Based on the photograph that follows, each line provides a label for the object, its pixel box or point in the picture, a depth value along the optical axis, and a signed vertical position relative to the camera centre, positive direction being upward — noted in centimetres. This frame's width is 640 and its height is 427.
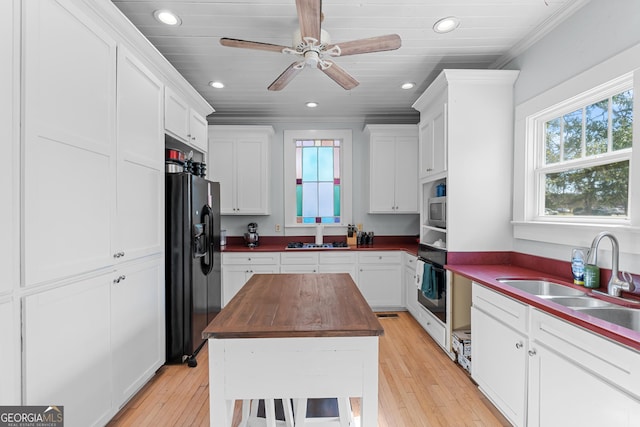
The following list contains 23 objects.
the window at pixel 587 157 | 179 +38
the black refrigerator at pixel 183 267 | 251 -48
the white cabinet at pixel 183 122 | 258 +87
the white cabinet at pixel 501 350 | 169 -88
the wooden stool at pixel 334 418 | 137 -98
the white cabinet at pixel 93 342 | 134 -73
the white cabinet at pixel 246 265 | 382 -70
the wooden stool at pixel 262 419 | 143 -114
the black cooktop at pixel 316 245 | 398 -48
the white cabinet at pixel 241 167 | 411 +60
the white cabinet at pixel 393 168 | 413 +60
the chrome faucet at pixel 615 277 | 163 -36
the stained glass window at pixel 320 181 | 450 +45
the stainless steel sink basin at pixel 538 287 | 198 -52
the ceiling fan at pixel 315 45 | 177 +108
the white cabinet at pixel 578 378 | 112 -72
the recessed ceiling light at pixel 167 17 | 209 +139
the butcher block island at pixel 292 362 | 121 -63
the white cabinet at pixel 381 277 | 390 -87
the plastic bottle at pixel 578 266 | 190 -35
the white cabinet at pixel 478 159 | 265 +47
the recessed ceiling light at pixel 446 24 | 218 +140
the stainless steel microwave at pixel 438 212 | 284 -1
